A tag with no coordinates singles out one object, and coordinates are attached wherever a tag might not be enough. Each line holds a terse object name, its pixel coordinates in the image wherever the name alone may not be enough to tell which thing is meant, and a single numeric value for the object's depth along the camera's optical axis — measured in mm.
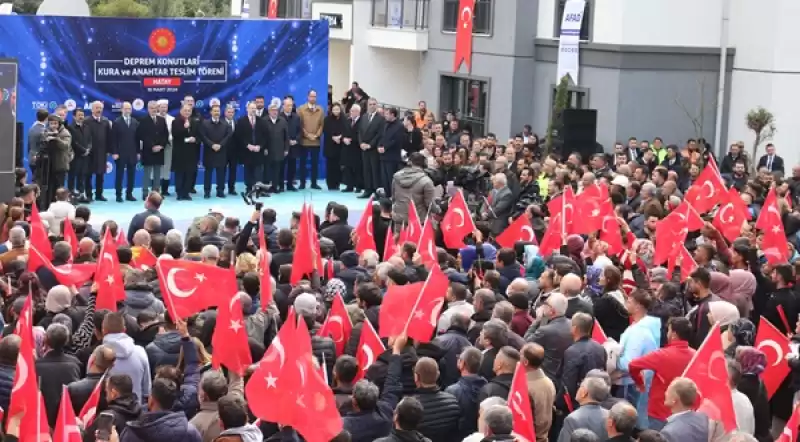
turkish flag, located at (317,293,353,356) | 11078
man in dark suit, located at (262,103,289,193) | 24578
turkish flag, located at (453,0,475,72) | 32781
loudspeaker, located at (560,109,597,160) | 25484
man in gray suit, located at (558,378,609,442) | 9031
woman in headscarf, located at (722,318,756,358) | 10641
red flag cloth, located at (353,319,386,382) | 10430
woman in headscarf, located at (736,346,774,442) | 9883
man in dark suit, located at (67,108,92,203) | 22578
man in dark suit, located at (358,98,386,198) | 24891
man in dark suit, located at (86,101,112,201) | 22922
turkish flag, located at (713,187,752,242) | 16344
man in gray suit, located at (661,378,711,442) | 8867
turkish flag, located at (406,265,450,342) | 10398
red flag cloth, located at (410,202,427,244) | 15320
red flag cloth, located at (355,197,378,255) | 15633
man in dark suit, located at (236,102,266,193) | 24375
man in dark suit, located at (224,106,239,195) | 24188
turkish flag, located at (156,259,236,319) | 10875
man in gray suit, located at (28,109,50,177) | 21781
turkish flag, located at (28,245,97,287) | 12633
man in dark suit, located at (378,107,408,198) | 24672
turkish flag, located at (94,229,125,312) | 11391
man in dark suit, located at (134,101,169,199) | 23536
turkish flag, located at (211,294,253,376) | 9930
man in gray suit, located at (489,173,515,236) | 19078
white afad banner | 29875
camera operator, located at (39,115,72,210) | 21750
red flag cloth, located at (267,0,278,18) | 42594
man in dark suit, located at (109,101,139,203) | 23375
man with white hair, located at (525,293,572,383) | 10742
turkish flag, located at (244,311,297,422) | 8594
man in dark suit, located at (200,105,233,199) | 23922
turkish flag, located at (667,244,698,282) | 13845
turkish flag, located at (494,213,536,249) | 15930
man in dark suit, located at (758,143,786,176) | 24781
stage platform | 22750
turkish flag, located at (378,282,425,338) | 10641
